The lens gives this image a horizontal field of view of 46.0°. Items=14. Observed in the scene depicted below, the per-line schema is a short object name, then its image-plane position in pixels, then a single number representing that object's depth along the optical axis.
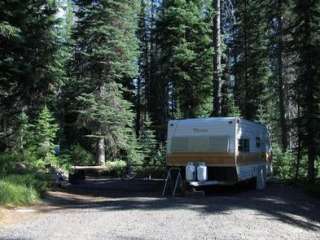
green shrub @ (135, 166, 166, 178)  18.67
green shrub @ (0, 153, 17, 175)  11.61
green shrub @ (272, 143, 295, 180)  19.53
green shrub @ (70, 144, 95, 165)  23.93
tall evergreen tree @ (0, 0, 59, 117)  13.36
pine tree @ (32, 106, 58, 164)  22.08
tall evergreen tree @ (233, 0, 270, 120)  28.95
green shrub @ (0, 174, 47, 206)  9.59
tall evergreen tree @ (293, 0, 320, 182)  16.24
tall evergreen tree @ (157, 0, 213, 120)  27.00
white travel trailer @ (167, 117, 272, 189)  12.08
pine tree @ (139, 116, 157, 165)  24.57
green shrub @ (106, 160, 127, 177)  20.47
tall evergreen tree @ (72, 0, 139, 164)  23.77
